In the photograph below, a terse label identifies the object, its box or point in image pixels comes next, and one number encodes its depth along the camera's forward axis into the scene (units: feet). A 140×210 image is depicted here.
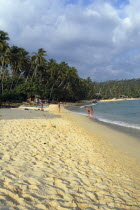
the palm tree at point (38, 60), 194.55
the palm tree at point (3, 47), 128.06
